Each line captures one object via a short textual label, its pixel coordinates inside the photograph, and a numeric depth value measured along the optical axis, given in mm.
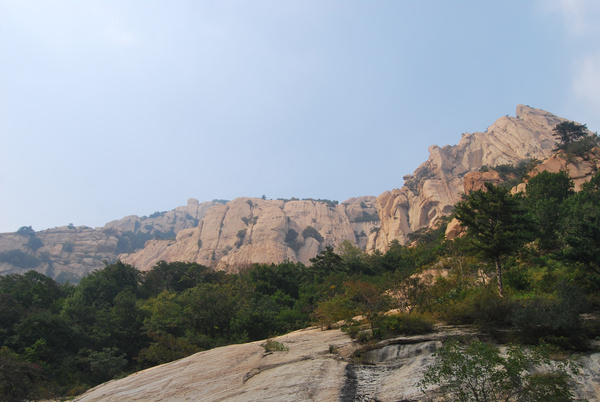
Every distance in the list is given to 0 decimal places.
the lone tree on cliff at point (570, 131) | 45688
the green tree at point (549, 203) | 23344
